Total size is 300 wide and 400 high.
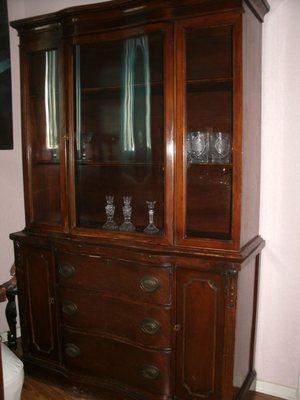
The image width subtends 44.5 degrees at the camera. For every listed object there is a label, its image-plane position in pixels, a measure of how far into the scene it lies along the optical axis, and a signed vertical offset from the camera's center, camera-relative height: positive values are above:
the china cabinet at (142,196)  1.61 -0.20
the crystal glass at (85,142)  1.99 +0.09
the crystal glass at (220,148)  1.67 +0.04
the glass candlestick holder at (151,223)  1.78 -0.33
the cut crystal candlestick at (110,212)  1.96 -0.29
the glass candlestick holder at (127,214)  1.90 -0.30
